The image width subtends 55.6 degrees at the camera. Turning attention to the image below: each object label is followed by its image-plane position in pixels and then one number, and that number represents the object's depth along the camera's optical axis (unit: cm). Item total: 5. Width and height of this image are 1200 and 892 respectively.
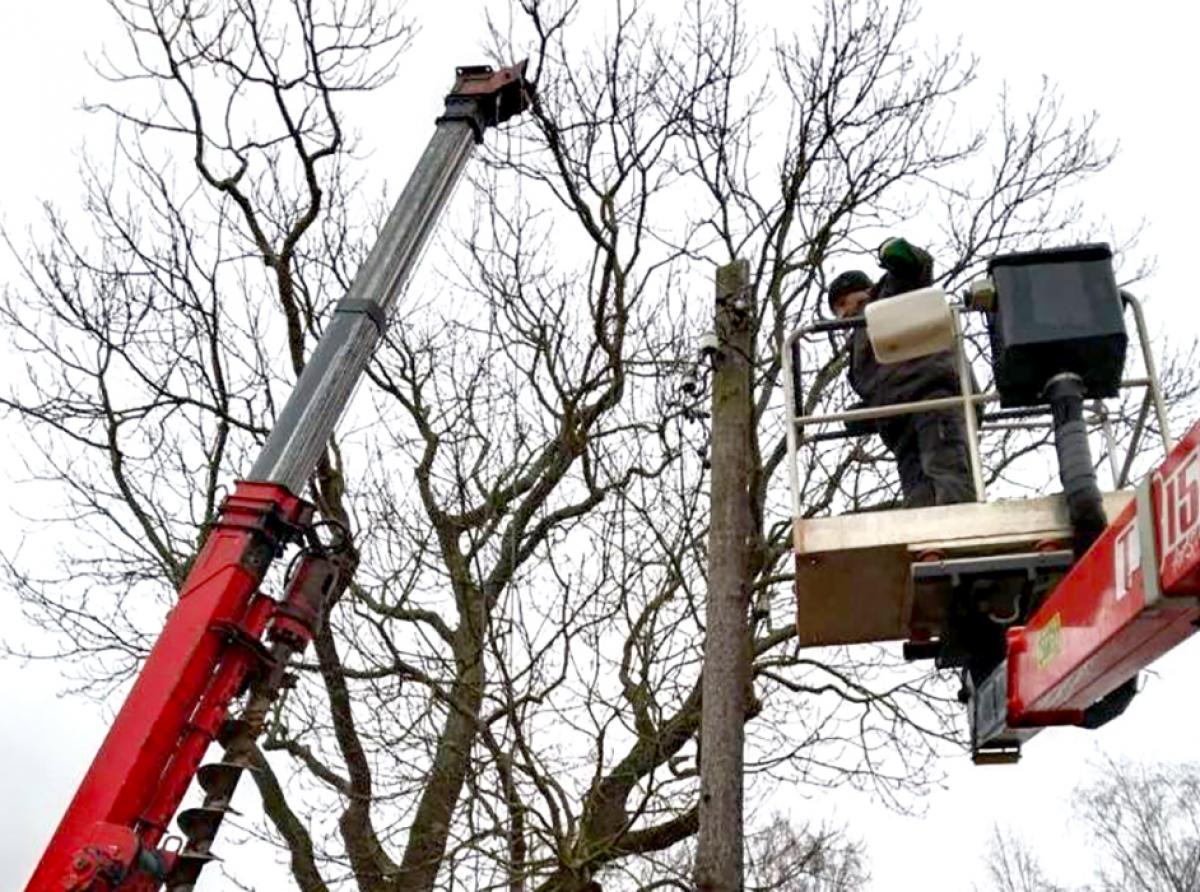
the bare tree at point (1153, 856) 3234
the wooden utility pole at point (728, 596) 424
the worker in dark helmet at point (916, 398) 399
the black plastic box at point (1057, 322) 312
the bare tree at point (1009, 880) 3950
